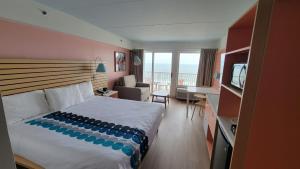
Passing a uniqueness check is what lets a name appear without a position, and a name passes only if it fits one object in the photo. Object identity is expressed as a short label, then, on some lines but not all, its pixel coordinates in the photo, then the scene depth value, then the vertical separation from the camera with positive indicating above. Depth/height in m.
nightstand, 3.57 -0.77
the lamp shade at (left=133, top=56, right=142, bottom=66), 5.25 +0.22
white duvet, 1.17 -0.80
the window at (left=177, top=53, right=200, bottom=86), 5.41 -0.01
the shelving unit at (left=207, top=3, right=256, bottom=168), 1.59 +0.06
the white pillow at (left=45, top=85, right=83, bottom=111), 2.22 -0.58
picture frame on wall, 4.70 +0.16
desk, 3.35 -0.58
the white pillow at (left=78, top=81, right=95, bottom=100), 2.90 -0.54
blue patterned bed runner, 1.40 -0.79
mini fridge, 1.21 -0.84
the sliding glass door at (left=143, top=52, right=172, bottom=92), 5.73 -0.10
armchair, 4.36 -0.81
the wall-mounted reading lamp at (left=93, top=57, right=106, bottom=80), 3.35 -0.07
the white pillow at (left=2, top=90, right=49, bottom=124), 1.70 -0.58
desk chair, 3.49 -0.90
